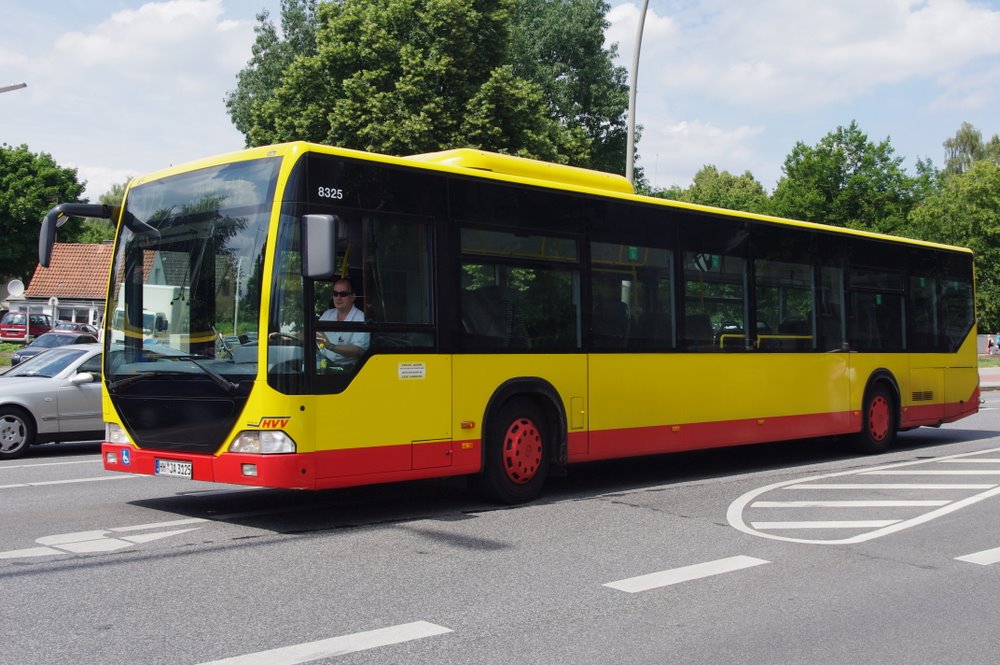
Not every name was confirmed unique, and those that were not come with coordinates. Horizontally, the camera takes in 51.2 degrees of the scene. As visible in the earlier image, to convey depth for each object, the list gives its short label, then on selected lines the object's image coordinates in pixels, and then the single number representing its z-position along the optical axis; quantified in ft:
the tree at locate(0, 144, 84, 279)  234.99
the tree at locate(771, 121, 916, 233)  211.41
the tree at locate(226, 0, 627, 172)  101.91
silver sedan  46.34
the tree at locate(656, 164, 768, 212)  264.52
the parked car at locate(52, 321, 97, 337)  149.54
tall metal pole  60.39
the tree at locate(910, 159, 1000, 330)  216.74
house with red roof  229.25
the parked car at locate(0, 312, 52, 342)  166.81
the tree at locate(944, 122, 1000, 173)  268.82
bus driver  26.55
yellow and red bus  26.20
